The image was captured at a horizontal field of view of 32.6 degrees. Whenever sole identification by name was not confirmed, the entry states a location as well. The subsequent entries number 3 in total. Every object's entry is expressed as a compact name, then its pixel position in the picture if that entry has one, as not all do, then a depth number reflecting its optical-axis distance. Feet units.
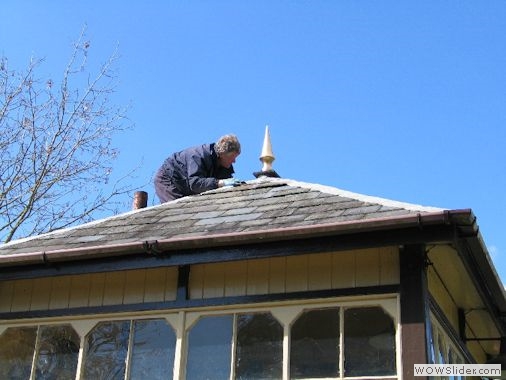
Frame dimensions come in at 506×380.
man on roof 31.68
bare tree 52.54
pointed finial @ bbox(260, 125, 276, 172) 29.96
